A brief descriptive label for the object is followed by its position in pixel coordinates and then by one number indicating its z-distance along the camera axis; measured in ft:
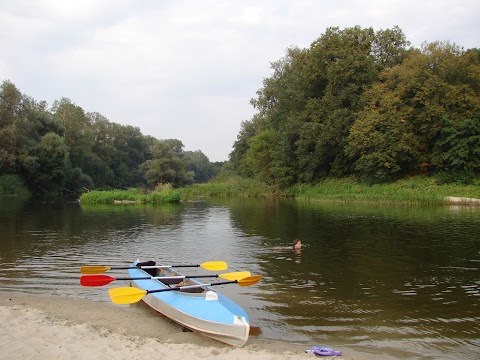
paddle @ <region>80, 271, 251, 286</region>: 32.78
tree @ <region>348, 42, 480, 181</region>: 144.05
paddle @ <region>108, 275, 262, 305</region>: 29.99
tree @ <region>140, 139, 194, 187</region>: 263.90
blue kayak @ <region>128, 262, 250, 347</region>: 26.40
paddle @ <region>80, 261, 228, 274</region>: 38.91
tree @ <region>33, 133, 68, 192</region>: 218.38
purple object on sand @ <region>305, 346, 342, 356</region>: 25.09
